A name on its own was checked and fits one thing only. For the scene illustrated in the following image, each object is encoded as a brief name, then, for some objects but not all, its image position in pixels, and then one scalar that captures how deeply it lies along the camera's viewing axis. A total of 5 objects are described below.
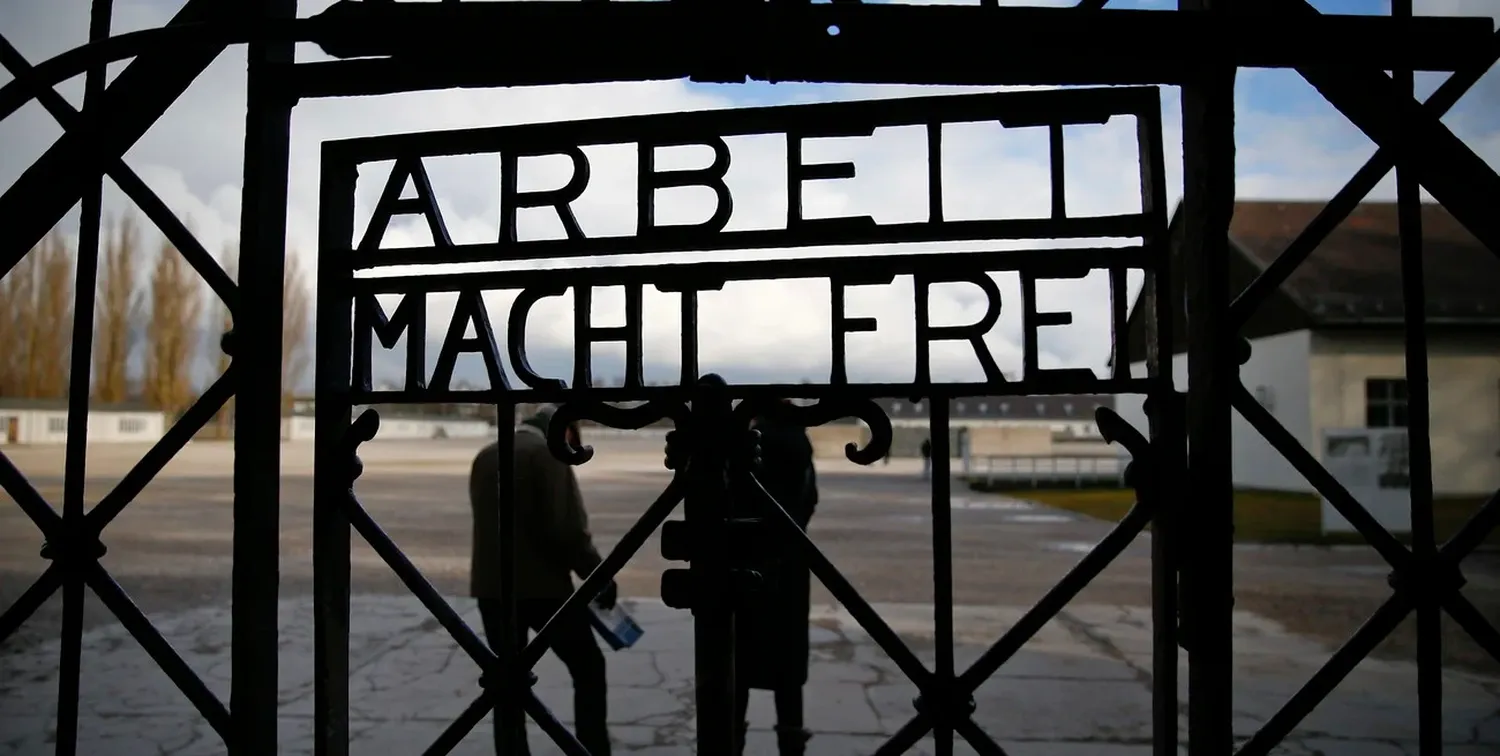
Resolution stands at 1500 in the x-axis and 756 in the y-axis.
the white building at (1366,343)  16.47
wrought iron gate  1.58
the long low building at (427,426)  62.41
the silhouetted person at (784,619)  3.74
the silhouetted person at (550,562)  3.64
